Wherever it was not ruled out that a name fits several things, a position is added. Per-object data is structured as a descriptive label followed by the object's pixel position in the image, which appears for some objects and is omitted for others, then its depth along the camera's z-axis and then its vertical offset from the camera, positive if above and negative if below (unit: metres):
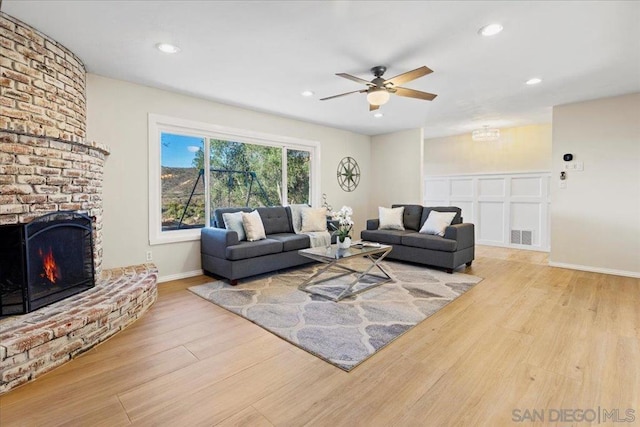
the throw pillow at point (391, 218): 5.39 -0.24
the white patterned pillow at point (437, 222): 4.71 -0.28
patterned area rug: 2.35 -1.01
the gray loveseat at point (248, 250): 3.77 -0.58
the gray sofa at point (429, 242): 4.32 -0.56
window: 3.98 +0.50
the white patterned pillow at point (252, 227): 4.15 -0.30
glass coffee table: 3.42 -0.95
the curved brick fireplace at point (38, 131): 2.28 +0.59
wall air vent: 6.13 -0.67
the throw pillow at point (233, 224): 4.21 -0.25
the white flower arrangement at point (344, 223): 3.72 -0.22
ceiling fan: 3.03 +1.18
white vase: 3.73 -0.47
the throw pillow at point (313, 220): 4.98 -0.24
